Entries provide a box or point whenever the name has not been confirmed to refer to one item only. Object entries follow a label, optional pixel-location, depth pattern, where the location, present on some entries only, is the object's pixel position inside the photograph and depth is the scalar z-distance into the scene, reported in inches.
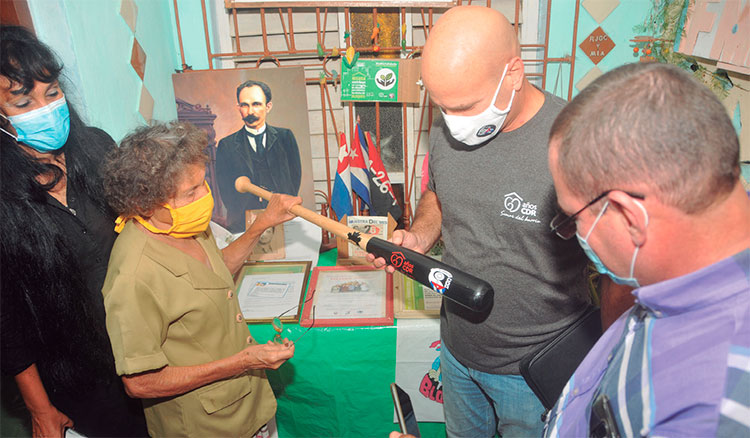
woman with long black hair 50.3
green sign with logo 89.4
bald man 47.9
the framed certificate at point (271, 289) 80.2
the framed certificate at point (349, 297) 78.9
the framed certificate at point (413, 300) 79.5
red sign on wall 88.6
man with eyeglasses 23.6
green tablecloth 79.0
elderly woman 48.1
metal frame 88.1
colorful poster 77.9
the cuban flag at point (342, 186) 92.4
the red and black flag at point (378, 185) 94.1
